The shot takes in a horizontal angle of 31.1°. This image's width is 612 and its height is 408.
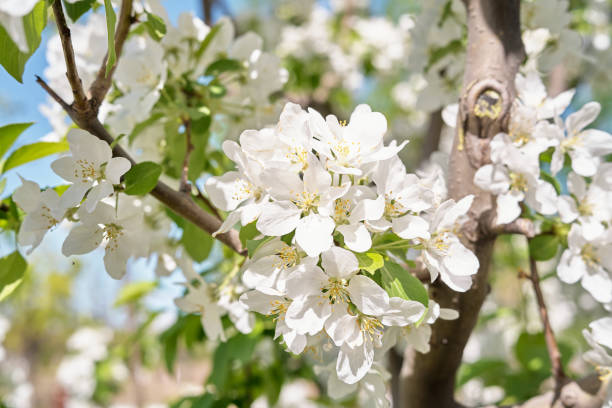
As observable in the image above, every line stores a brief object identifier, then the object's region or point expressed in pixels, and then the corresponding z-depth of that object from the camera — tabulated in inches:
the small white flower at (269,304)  18.6
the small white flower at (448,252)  19.0
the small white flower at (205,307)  22.3
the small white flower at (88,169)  18.9
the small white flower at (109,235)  19.5
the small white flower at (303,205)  17.8
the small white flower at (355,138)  18.5
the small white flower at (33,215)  19.6
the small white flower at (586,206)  20.8
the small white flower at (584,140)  21.4
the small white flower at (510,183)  20.6
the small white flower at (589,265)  21.0
